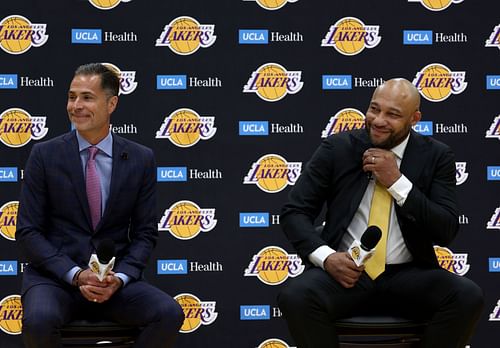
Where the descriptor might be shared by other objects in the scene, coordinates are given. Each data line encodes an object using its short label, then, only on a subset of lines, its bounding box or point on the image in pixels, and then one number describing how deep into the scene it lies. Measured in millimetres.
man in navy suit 6281
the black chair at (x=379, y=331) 6199
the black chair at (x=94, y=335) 6187
